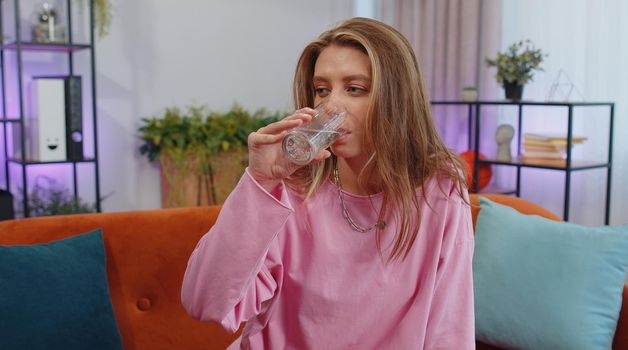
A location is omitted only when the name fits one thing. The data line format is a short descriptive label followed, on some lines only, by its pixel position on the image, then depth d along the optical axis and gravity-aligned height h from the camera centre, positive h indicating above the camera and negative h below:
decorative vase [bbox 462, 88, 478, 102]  3.98 +0.17
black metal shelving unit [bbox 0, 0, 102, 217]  3.29 +0.23
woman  1.24 -0.20
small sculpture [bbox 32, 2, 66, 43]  3.44 +0.44
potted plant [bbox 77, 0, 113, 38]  3.66 +0.56
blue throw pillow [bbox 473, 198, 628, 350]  1.82 -0.42
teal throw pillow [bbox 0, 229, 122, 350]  1.55 -0.41
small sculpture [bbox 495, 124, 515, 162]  3.82 -0.08
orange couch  1.84 -0.43
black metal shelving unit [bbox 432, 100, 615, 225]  3.40 -0.19
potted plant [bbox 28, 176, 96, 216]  3.52 -0.42
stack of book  3.56 -0.11
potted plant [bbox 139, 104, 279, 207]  3.96 -0.19
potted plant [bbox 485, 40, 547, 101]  3.65 +0.30
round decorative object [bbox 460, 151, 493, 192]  3.96 -0.26
